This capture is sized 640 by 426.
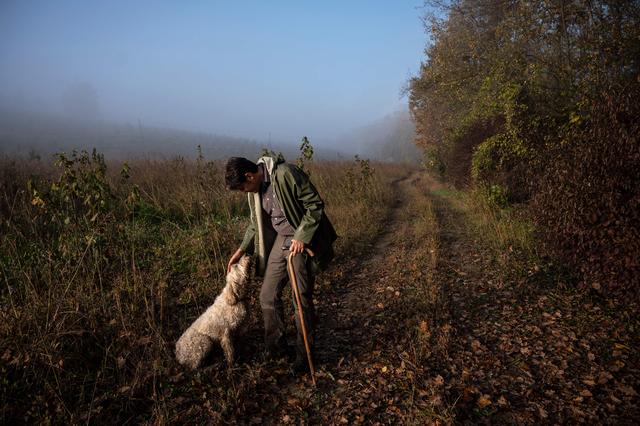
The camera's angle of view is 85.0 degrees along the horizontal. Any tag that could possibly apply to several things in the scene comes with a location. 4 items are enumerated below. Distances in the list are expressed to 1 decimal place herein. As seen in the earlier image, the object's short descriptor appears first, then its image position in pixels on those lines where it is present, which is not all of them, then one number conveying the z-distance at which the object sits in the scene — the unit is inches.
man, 122.7
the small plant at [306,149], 350.3
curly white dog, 134.7
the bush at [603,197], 147.0
